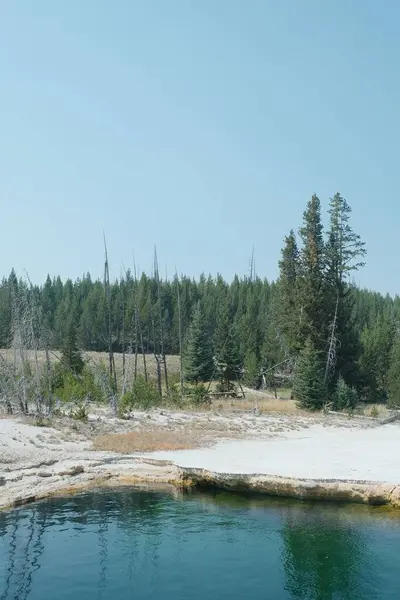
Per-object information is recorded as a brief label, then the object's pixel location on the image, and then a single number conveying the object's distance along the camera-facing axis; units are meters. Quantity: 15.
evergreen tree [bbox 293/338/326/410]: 39.16
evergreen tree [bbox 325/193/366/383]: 45.44
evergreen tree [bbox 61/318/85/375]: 52.10
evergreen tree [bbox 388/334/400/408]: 42.47
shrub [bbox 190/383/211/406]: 39.38
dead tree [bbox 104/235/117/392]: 40.56
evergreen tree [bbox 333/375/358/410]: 40.44
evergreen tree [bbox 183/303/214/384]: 53.84
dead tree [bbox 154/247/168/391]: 57.78
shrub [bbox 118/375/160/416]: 34.38
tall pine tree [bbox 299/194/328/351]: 45.01
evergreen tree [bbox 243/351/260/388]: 55.50
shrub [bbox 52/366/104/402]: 34.59
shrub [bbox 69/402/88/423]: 29.70
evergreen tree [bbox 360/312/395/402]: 48.78
